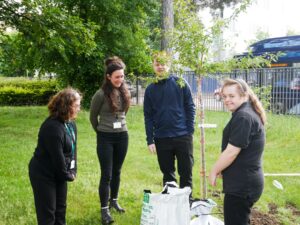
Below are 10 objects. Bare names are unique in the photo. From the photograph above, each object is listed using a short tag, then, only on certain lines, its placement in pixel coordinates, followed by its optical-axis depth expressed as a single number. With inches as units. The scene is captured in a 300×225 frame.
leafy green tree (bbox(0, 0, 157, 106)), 657.6
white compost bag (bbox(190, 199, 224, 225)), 160.4
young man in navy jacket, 189.3
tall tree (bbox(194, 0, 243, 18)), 1135.0
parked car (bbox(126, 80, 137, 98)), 849.8
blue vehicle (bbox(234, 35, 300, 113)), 544.1
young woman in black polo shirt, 128.3
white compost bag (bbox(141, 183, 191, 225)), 151.6
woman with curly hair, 146.6
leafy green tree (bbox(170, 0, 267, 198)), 176.4
